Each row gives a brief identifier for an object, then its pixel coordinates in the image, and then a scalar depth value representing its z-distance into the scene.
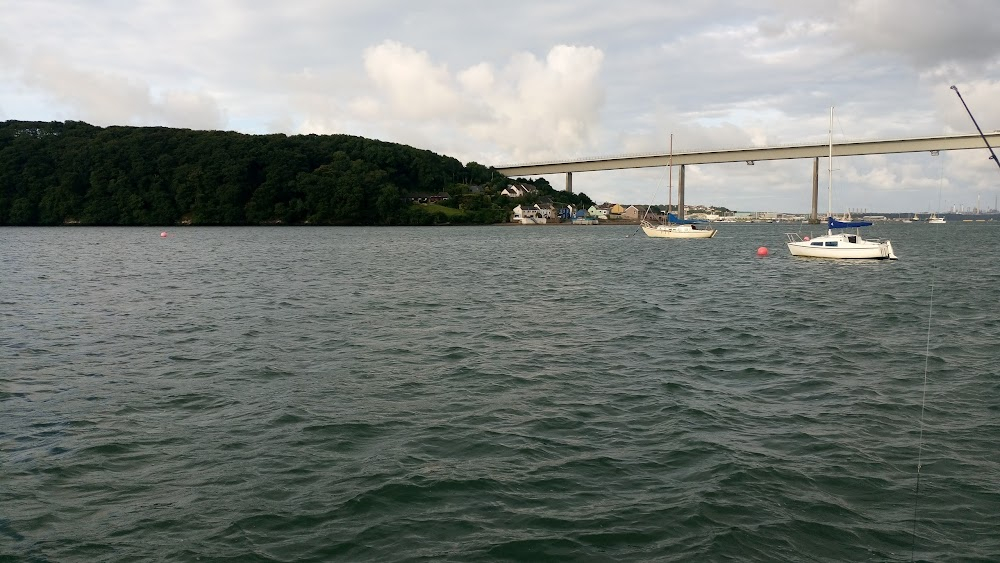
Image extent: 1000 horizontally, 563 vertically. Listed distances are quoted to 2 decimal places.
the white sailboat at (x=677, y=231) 88.25
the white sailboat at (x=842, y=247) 42.41
